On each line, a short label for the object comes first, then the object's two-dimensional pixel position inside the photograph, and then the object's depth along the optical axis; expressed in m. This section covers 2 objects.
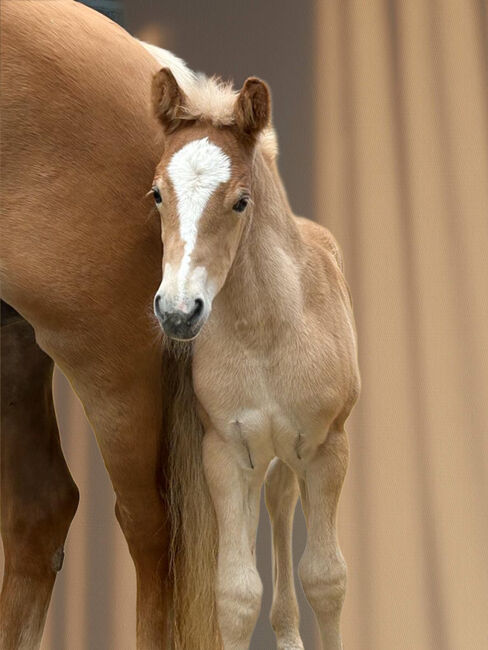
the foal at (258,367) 6.45
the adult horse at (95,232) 6.48
